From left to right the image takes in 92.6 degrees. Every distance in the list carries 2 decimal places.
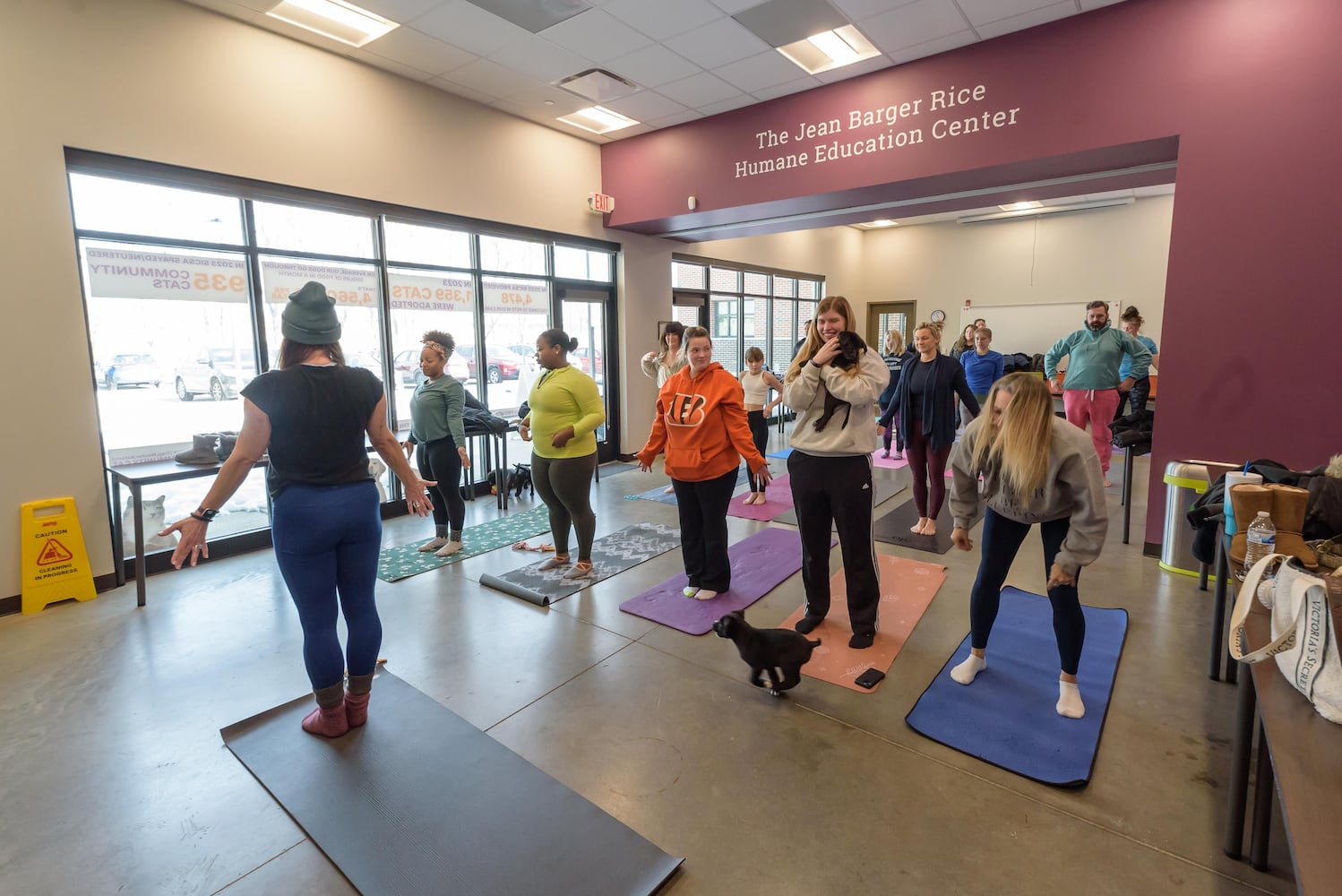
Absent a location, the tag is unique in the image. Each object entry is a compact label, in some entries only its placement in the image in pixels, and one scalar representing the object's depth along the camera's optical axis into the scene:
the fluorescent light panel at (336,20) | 4.30
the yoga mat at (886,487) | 5.44
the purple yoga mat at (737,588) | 3.44
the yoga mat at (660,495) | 5.95
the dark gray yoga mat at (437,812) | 1.82
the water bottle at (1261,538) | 1.93
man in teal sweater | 5.14
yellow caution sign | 3.69
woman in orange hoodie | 3.39
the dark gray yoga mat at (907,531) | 4.58
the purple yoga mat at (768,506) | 5.43
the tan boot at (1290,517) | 1.88
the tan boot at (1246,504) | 1.93
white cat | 4.30
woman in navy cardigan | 4.47
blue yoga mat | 2.26
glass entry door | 7.34
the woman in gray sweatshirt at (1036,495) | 2.27
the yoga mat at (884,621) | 2.92
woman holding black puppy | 2.86
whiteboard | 10.90
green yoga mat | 4.29
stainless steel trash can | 3.86
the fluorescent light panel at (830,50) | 4.75
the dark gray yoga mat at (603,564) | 3.84
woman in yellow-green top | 3.71
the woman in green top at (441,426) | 4.31
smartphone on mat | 2.75
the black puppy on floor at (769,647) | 2.59
